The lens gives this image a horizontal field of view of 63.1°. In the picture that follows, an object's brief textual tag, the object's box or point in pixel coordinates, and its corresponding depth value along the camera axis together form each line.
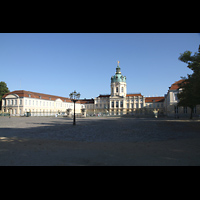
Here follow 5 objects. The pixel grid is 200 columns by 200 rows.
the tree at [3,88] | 64.50
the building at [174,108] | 41.78
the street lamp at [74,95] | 20.47
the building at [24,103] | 59.25
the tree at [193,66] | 14.31
